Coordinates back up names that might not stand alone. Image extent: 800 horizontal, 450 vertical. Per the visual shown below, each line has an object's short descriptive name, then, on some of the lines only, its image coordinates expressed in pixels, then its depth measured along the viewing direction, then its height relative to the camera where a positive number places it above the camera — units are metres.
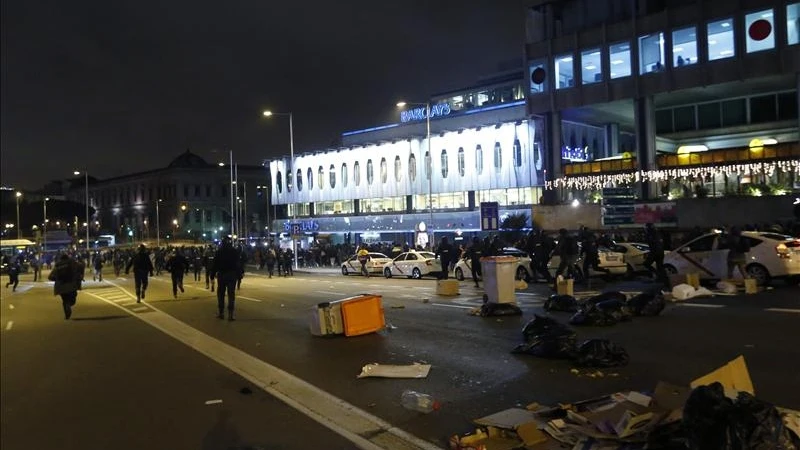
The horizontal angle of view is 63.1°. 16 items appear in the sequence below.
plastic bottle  7.02 -1.93
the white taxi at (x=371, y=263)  34.72 -1.99
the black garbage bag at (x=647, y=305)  12.62 -1.73
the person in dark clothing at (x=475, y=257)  23.19 -1.23
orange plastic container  12.32 -1.67
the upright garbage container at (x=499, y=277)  14.58 -1.25
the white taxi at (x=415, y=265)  30.97 -1.92
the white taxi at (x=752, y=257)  16.36 -1.17
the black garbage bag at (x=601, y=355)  8.41 -1.78
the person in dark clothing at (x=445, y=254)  24.46 -1.15
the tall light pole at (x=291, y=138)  47.31 +6.77
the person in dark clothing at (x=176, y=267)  23.23 -1.17
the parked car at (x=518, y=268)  23.58 -1.69
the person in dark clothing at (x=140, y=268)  21.09 -1.04
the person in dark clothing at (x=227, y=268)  14.88 -0.81
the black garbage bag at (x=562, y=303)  14.02 -1.83
